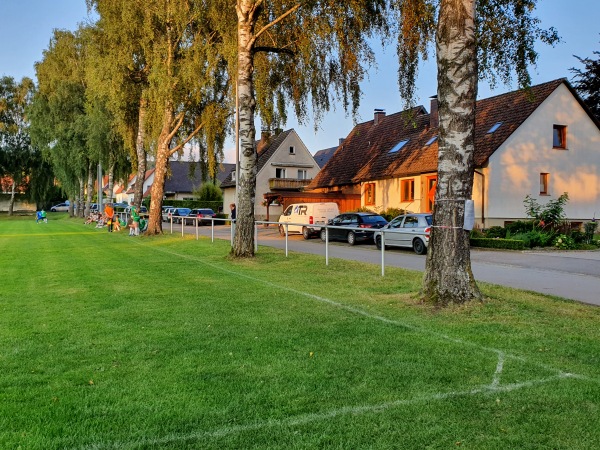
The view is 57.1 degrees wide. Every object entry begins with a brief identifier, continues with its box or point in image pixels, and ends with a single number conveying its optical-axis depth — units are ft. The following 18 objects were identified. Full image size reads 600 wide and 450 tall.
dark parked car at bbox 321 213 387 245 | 81.15
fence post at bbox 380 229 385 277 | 40.26
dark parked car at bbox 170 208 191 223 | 168.80
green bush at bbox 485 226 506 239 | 79.56
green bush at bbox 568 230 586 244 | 74.18
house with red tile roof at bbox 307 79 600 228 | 93.71
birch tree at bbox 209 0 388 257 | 48.62
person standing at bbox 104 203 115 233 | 107.01
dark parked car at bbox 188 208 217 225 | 154.51
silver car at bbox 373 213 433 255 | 66.44
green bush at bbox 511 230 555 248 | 70.49
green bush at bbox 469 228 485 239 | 78.17
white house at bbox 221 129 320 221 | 186.29
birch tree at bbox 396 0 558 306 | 26.35
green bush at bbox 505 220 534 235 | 78.59
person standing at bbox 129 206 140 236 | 90.53
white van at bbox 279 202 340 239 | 95.06
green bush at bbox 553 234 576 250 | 69.97
